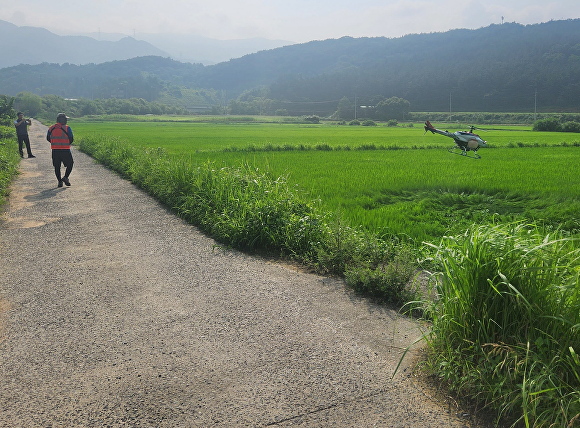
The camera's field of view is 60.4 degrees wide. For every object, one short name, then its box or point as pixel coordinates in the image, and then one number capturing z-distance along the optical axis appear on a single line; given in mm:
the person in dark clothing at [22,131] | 19047
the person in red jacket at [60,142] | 11766
